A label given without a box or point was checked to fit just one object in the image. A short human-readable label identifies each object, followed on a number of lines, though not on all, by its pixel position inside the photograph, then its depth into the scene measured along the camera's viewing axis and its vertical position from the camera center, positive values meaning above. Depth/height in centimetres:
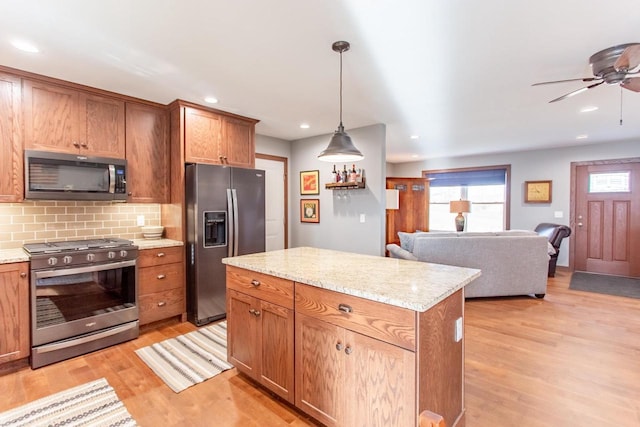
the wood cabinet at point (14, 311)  238 -80
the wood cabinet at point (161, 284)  315 -79
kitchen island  141 -67
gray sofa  413 -64
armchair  544 -50
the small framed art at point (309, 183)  497 +42
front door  552 -17
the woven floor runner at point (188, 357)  236 -127
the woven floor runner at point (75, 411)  188 -128
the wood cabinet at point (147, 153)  329 +60
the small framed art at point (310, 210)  501 -3
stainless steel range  251 -78
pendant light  248 +47
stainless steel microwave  266 +29
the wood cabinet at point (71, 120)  271 +82
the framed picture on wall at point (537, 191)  625 +34
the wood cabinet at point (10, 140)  257 +57
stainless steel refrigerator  333 -23
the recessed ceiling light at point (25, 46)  218 +115
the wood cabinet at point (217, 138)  345 +83
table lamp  652 +5
